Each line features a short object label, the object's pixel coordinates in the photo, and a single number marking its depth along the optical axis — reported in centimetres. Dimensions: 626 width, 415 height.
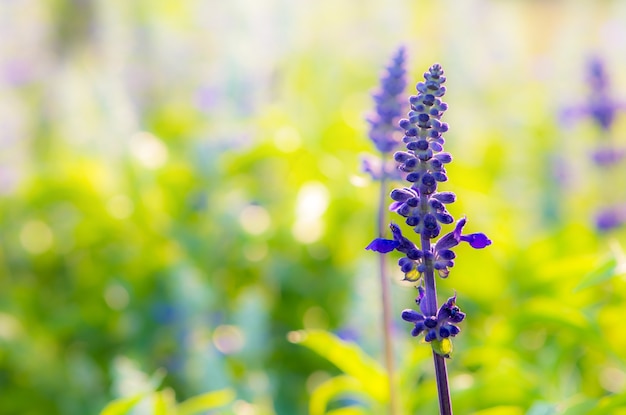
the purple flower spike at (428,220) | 57
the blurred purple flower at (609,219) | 106
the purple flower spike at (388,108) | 70
